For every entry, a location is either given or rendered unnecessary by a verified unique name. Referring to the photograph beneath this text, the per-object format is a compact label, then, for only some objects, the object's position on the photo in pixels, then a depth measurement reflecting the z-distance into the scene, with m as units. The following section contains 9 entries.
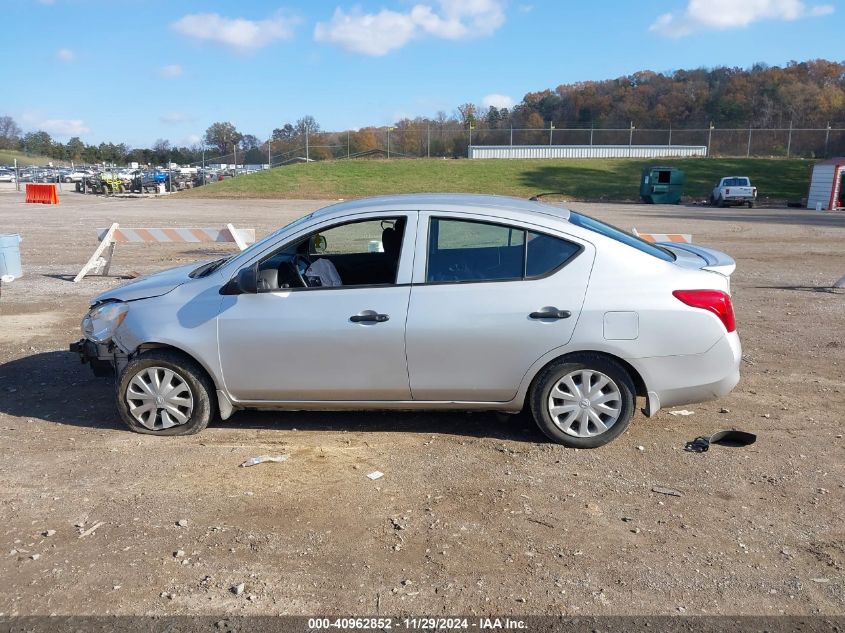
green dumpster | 42.50
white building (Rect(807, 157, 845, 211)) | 37.41
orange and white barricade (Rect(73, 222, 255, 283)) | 11.69
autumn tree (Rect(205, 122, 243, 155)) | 114.61
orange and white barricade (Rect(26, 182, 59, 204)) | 38.50
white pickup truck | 39.44
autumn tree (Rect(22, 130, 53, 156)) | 109.50
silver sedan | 5.03
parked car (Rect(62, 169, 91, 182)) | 59.72
